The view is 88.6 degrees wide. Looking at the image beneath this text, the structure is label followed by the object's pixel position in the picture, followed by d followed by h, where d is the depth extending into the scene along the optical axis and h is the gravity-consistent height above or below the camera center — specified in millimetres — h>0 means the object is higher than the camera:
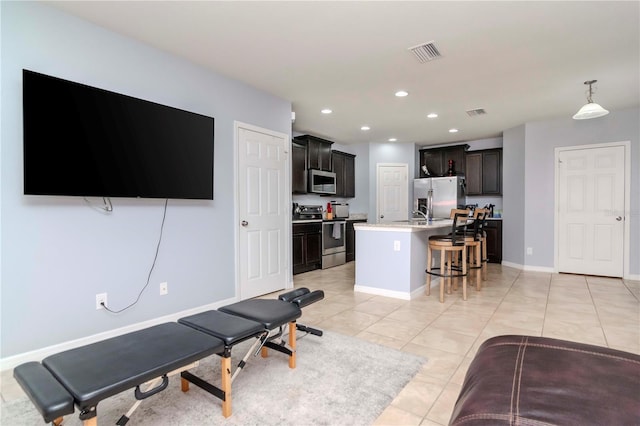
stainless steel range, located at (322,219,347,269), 5957 -644
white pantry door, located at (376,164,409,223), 7324 +401
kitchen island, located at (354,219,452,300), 3926 -621
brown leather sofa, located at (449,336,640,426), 839 -528
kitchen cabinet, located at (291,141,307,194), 5855 +743
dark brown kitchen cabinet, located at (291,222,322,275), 5352 -640
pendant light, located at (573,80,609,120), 3586 +1076
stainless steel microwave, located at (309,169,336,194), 6160 +537
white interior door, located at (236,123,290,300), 3842 -25
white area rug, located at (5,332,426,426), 1723 -1096
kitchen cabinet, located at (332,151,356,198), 7000 +792
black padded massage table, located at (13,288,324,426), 1200 -665
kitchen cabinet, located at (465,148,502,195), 6594 +756
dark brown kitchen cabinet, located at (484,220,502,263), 6344 -607
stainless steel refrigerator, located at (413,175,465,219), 6734 +295
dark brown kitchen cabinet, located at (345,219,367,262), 6684 -671
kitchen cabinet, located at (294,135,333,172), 6074 +1111
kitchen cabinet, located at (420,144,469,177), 7000 +1107
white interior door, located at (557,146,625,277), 5051 -22
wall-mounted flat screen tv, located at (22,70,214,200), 2270 +526
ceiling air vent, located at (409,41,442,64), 2957 +1466
